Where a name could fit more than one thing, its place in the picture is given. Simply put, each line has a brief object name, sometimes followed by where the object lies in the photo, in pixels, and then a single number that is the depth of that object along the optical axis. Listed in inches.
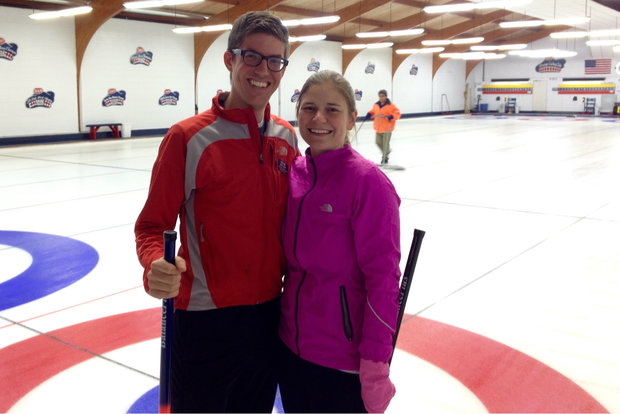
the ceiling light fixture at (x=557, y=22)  668.1
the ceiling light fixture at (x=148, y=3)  558.6
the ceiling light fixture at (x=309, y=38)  819.7
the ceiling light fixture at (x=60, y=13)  592.7
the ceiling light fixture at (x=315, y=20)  660.7
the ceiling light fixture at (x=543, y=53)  1000.2
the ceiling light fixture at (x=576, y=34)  818.9
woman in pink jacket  66.2
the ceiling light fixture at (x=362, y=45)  941.6
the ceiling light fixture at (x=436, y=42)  1170.4
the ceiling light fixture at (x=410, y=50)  1206.6
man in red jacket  71.8
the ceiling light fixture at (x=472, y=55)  1170.4
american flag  1512.1
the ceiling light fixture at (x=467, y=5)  564.1
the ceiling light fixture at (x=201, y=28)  735.7
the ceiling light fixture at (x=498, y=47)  1061.1
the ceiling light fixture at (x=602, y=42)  991.1
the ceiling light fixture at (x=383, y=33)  874.8
